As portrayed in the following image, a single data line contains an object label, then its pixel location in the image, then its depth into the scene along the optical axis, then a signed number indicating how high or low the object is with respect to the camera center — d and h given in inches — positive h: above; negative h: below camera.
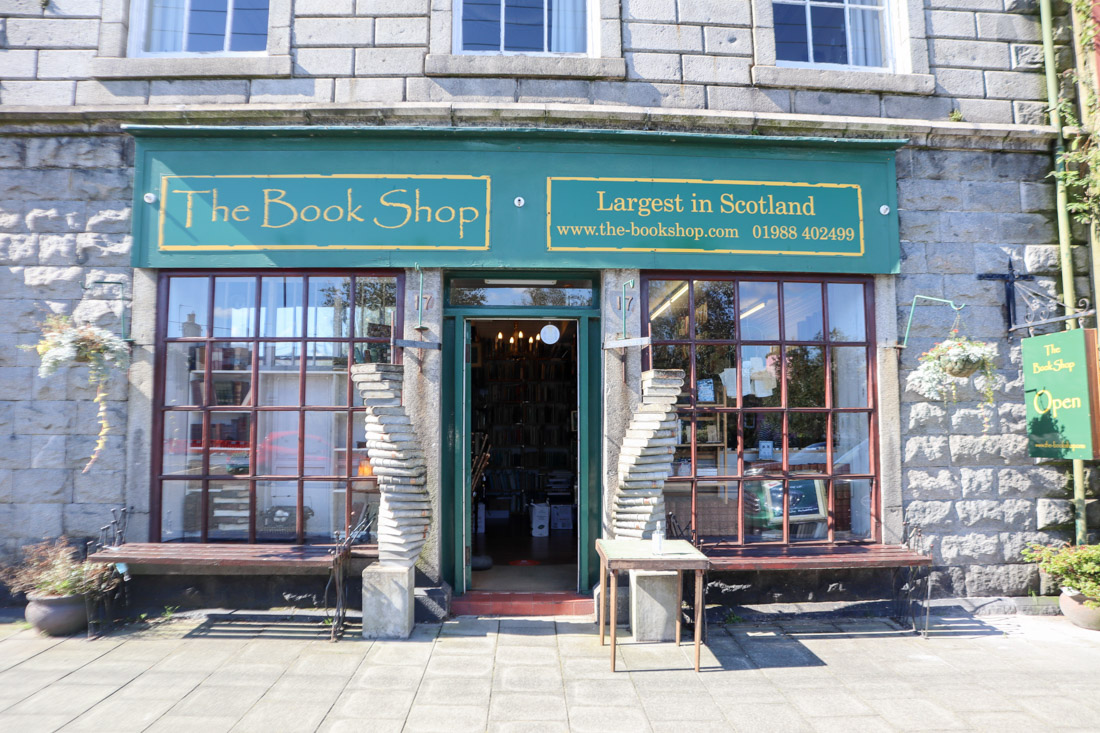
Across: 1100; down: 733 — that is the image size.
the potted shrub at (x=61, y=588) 191.9 -50.9
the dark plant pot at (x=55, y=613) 191.6 -57.6
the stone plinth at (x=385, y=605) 194.4 -56.3
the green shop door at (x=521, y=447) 226.4 -13.3
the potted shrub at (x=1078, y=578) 202.4 -52.3
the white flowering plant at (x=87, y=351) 202.5 +23.6
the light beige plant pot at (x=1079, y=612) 204.8 -63.8
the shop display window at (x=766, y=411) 226.2 +2.8
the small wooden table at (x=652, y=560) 173.6 -38.8
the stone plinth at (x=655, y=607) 193.6 -57.4
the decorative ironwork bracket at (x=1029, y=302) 232.4 +42.6
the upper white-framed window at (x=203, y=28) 239.3 +150.1
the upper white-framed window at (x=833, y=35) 247.6 +151.3
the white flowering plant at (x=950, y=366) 209.2 +17.5
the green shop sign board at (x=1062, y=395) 204.5 +7.6
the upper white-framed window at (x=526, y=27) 241.8 +150.9
